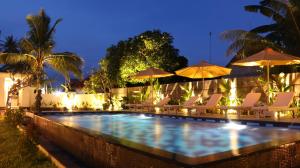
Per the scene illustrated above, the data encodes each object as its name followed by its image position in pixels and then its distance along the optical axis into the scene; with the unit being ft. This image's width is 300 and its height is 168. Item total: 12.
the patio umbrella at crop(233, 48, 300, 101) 23.29
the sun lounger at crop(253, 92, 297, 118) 21.84
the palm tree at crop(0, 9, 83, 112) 41.55
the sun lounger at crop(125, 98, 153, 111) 36.23
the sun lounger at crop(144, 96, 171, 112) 33.57
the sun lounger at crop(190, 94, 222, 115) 27.37
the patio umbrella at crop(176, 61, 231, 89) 31.31
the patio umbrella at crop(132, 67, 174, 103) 35.88
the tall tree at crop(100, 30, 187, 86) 47.27
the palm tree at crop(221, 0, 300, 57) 30.91
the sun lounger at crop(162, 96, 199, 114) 30.31
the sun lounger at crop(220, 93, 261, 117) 24.24
